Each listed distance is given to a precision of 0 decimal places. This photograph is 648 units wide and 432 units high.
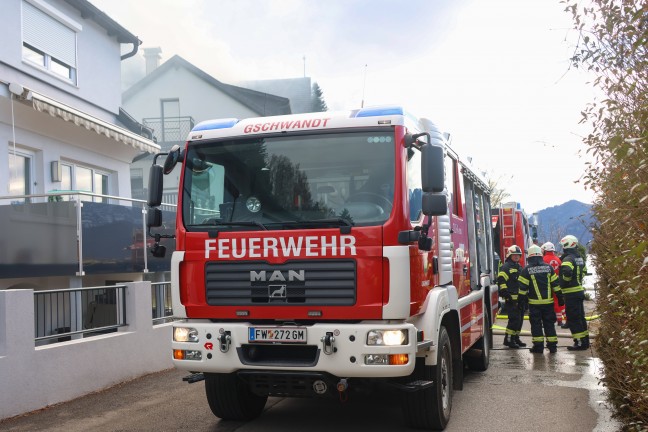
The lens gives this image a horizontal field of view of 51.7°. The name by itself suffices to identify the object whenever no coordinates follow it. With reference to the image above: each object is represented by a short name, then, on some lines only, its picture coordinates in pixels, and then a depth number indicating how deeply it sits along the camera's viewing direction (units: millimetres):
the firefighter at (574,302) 11273
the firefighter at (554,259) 14173
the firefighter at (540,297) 10992
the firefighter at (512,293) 11508
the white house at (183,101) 28859
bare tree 47231
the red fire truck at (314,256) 5207
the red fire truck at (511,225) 19000
